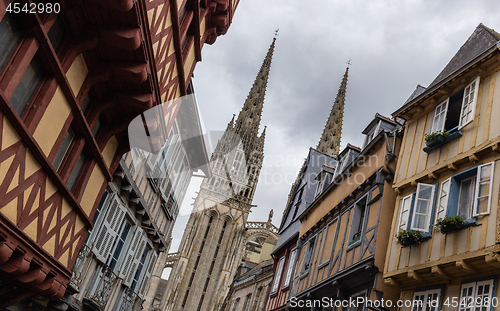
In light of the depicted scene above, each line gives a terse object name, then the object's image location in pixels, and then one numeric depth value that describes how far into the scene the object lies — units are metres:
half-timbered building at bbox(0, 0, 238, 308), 5.61
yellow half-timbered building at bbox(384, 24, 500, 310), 6.75
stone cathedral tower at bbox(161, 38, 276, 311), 59.50
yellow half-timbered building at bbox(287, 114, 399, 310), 9.71
